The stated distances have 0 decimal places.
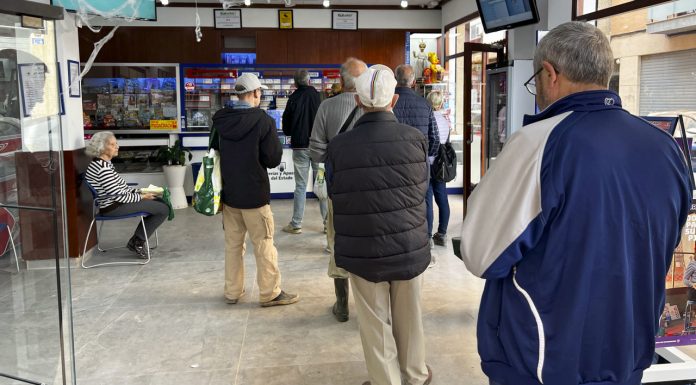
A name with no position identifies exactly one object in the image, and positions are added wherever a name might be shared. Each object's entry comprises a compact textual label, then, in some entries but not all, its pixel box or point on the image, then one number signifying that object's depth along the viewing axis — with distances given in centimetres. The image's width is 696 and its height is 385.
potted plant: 810
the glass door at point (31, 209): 264
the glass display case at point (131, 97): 862
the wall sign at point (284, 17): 939
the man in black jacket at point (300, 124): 659
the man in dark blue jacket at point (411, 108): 477
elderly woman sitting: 537
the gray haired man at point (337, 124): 380
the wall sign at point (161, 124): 863
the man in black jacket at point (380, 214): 249
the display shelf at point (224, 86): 876
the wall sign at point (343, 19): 949
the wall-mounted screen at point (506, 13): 543
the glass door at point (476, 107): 611
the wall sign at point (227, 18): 927
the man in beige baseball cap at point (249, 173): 396
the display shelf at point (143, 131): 861
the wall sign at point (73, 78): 539
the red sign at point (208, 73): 876
